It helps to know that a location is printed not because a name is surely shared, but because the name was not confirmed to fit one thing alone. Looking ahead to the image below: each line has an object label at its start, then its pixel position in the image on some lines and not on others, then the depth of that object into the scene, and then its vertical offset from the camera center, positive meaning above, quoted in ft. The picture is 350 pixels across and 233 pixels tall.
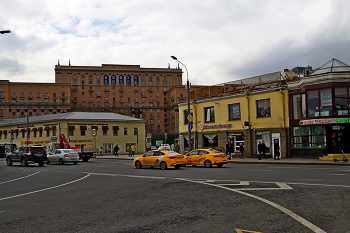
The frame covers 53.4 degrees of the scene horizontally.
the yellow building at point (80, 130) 212.23 +5.62
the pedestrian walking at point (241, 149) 110.83 -4.44
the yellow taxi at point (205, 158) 79.72 -5.12
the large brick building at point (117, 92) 426.92 +59.46
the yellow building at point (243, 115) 109.40 +7.02
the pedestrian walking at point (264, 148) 104.20 -3.97
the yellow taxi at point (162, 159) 74.43 -4.94
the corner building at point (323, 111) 94.73 +6.25
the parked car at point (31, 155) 95.25 -4.30
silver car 105.60 -5.30
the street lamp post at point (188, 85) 109.84 +17.02
